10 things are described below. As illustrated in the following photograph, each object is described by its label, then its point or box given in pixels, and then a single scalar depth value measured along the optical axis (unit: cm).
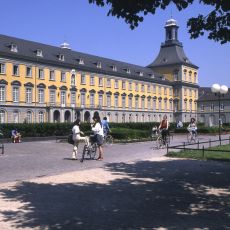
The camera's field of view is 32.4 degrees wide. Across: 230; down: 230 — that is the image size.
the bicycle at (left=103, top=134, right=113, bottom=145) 2444
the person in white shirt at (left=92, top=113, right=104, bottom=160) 1577
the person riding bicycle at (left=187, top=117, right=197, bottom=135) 2810
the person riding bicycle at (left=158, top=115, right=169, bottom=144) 2122
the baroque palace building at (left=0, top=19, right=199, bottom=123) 5662
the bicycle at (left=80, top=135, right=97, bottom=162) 1606
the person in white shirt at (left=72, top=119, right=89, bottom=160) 1589
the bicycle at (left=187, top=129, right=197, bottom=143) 2799
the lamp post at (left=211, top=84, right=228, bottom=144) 2409
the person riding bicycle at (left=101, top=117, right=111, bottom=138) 2306
